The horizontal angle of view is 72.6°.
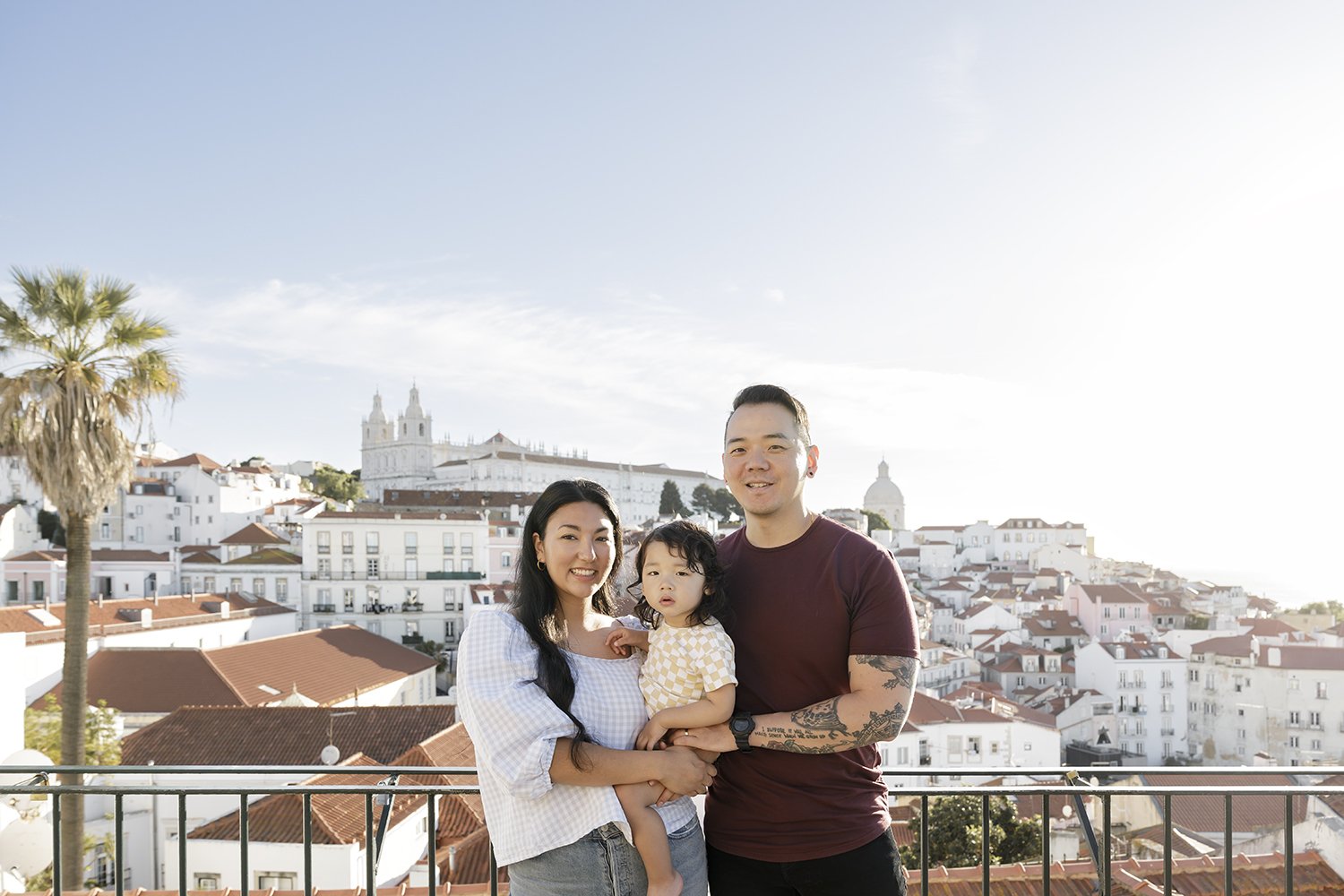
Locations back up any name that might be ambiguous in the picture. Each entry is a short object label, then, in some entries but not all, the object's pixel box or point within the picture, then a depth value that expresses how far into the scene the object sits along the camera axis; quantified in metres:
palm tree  11.72
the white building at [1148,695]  48.19
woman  2.47
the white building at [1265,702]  43.53
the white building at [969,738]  35.25
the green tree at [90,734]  14.91
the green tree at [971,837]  19.52
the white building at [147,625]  25.03
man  2.61
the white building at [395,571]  45.00
